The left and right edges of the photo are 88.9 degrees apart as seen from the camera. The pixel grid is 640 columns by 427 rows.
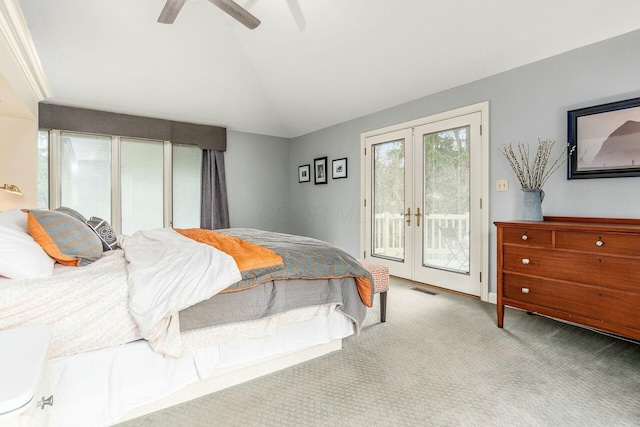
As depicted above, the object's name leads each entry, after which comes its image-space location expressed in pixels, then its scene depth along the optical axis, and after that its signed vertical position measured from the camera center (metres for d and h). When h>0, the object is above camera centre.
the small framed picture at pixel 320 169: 5.35 +0.72
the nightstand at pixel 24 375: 0.69 -0.38
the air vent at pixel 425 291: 3.55 -0.87
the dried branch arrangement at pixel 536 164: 2.80 +0.42
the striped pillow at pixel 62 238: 1.75 -0.14
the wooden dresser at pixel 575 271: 1.92 -0.39
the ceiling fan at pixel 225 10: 2.53 +1.64
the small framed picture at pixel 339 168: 5.00 +0.69
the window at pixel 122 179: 4.14 +0.48
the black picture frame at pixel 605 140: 2.36 +0.55
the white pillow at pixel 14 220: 1.74 -0.04
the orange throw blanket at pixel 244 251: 1.75 -0.22
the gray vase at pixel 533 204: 2.67 +0.07
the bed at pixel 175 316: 1.39 -0.51
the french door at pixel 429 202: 3.42 +0.13
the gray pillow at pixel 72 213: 2.39 +0.00
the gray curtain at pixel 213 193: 5.18 +0.32
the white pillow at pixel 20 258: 1.44 -0.21
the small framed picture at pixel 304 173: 5.71 +0.70
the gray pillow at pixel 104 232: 2.27 -0.14
